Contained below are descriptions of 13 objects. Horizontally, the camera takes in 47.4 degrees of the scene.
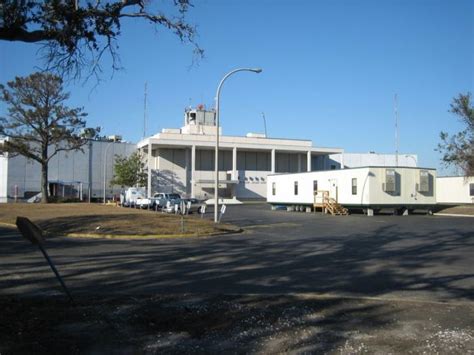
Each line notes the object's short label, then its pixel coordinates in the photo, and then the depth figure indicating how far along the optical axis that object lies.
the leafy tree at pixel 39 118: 58.69
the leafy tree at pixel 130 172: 78.56
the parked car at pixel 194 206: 45.76
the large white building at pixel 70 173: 80.50
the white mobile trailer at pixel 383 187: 40.53
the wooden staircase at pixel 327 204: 42.16
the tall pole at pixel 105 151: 81.31
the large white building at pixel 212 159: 80.06
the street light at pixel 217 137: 27.89
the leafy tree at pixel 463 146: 46.69
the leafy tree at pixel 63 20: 8.58
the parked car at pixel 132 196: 56.58
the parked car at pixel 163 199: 49.12
